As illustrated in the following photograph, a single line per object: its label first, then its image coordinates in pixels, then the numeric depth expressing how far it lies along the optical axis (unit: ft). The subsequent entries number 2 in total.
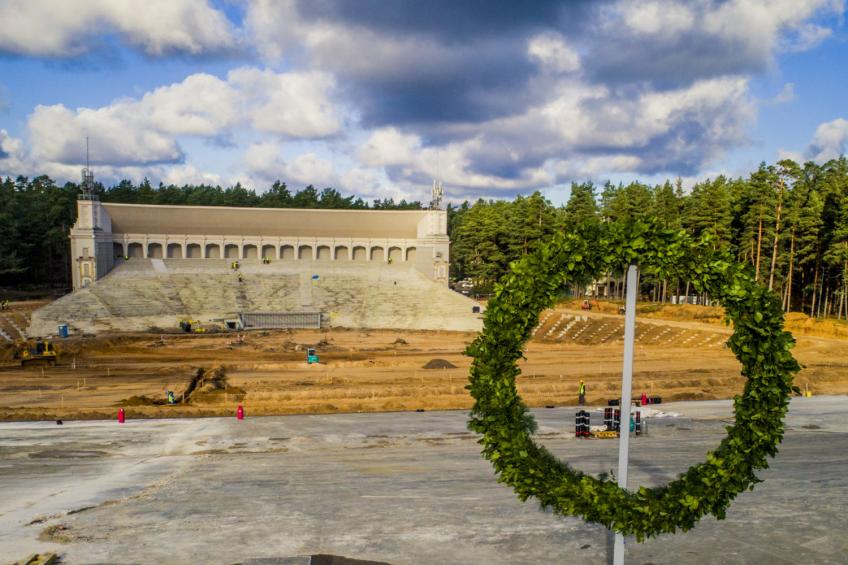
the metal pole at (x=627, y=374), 35.32
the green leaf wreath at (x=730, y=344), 33.45
